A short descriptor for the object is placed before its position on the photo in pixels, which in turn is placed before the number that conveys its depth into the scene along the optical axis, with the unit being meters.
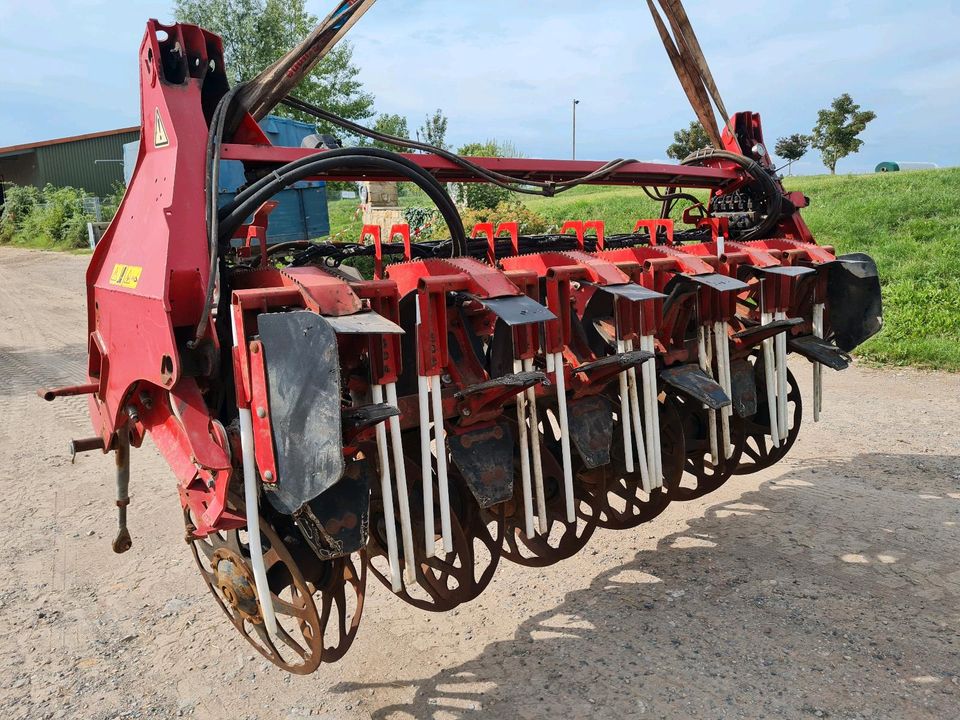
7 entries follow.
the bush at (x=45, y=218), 21.47
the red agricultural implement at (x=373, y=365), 2.10
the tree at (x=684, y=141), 31.74
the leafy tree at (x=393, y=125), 48.30
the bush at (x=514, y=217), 13.75
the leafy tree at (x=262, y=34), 26.34
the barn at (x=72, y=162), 28.05
